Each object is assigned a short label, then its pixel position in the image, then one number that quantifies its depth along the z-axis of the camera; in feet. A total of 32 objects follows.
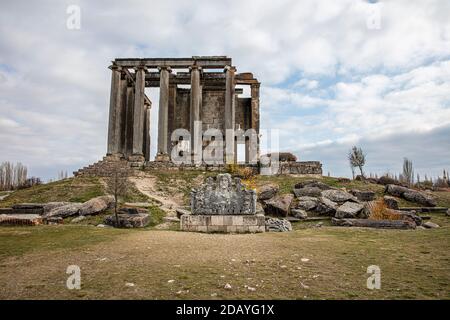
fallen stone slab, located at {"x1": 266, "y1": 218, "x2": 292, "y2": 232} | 38.55
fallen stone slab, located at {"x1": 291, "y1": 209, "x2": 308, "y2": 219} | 47.91
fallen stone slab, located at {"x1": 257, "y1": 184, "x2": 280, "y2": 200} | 57.93
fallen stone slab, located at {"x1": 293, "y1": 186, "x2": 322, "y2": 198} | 58.85
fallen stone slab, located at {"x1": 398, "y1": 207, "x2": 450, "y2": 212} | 53.78
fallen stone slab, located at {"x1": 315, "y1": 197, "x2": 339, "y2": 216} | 49.49
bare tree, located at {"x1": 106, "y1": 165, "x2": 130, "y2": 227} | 46.98
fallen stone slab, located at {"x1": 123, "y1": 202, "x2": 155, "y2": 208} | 53.57
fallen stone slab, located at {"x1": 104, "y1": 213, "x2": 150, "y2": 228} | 41.87
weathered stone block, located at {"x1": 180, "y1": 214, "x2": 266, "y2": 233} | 36.96
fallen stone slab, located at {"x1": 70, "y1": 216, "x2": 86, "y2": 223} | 45.50
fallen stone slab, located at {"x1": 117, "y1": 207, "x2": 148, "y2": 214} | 47.01
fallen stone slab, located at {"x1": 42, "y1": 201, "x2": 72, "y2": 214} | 50.63
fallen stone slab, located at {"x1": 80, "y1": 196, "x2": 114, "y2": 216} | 48.41
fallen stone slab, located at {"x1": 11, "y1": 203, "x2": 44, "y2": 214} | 50.67
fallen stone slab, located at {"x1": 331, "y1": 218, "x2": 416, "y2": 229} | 38.50
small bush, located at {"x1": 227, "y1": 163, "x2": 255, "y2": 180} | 76.52
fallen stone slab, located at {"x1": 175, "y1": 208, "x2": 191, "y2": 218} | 47.03
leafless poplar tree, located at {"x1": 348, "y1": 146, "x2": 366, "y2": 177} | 104.42
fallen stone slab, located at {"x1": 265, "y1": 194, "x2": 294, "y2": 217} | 50.03
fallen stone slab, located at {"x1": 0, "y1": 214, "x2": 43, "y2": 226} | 38.37
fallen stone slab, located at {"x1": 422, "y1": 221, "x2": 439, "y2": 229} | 41.75
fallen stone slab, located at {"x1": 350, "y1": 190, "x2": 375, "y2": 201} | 58.30
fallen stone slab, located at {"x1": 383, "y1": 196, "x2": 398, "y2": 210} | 52.65
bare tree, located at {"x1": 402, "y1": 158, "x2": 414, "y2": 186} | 129.61
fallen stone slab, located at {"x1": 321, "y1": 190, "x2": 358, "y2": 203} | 55.67
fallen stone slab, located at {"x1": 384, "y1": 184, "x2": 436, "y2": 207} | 57.52
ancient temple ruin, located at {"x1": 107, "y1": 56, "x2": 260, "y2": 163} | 94.02
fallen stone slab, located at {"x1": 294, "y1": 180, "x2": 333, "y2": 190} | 63.57
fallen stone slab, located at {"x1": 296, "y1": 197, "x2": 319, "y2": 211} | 51.61
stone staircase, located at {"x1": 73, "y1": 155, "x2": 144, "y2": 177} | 79.61
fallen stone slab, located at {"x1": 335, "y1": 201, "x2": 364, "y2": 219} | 45.71
